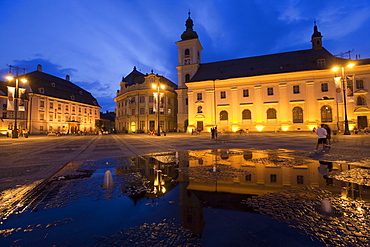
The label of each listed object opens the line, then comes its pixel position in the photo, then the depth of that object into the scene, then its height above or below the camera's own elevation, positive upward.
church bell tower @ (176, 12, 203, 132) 50.06 +17.21
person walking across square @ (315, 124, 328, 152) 10.52 -0.41
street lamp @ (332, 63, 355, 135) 23.64 +5.24
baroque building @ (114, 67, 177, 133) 54.78 +7.58
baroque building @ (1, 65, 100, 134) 47.34 +7.39
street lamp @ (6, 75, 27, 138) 24.56 +5.76
